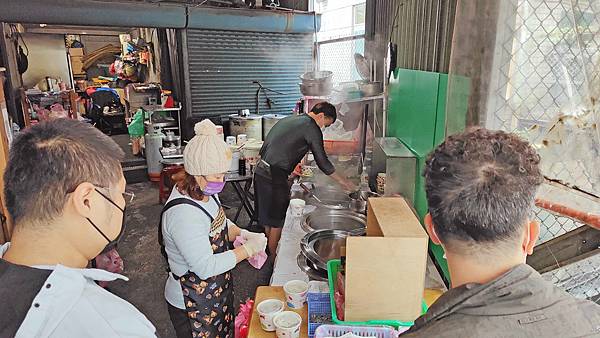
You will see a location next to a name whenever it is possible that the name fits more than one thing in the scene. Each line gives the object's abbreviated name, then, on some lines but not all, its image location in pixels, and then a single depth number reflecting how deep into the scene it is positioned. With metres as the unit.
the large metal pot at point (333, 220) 2.96
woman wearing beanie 1.88
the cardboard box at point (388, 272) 1.48
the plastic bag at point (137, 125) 7.11
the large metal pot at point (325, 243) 2.38
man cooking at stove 3.74
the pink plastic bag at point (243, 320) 1.99
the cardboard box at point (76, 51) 12.06
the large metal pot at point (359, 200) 3.14
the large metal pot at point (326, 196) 3.32
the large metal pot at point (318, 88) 4.84
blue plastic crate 1.68
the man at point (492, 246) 0.82
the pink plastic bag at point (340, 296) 1.64
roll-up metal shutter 6.57
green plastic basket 1.56
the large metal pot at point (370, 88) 4.13
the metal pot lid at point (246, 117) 6.60
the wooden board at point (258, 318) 1.71
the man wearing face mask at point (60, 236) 0.81
